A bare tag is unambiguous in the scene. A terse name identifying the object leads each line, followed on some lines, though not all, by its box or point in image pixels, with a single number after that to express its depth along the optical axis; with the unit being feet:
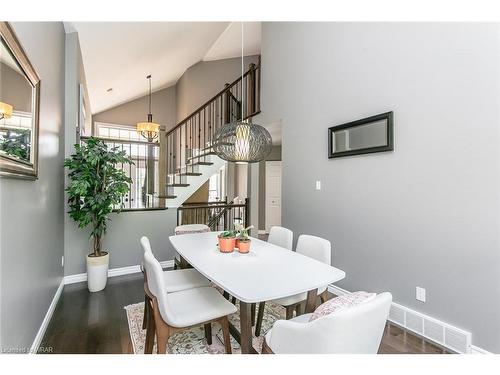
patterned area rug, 6.57
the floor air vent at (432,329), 6.54
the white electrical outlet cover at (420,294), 7.41
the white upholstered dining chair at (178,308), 5.05
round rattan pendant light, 8.10
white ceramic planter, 10.18
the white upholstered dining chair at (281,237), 8.81
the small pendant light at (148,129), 19.26
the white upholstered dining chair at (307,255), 6.56
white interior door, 22.79
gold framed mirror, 4.62
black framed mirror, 8.20
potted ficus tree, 9.81
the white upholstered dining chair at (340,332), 3.29
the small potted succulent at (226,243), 7.07
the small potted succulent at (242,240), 7.11
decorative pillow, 3.82
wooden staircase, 14.51
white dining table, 4.79
